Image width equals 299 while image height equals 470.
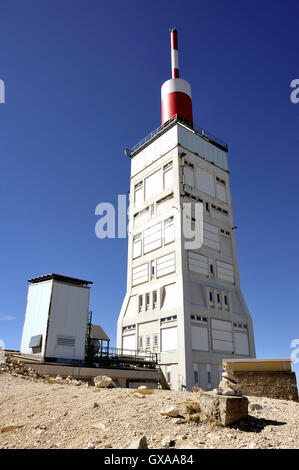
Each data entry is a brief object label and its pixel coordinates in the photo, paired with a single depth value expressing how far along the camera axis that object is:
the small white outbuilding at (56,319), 27.44
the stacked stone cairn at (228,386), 10.89
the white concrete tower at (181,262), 36.00
